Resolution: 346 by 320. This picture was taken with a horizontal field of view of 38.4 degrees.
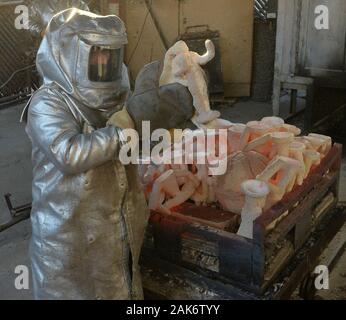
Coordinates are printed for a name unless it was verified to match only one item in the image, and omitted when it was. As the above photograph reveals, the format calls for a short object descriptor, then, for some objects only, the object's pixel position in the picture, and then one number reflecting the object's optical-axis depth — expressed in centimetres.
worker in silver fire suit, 220
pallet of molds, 253
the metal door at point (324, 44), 601
